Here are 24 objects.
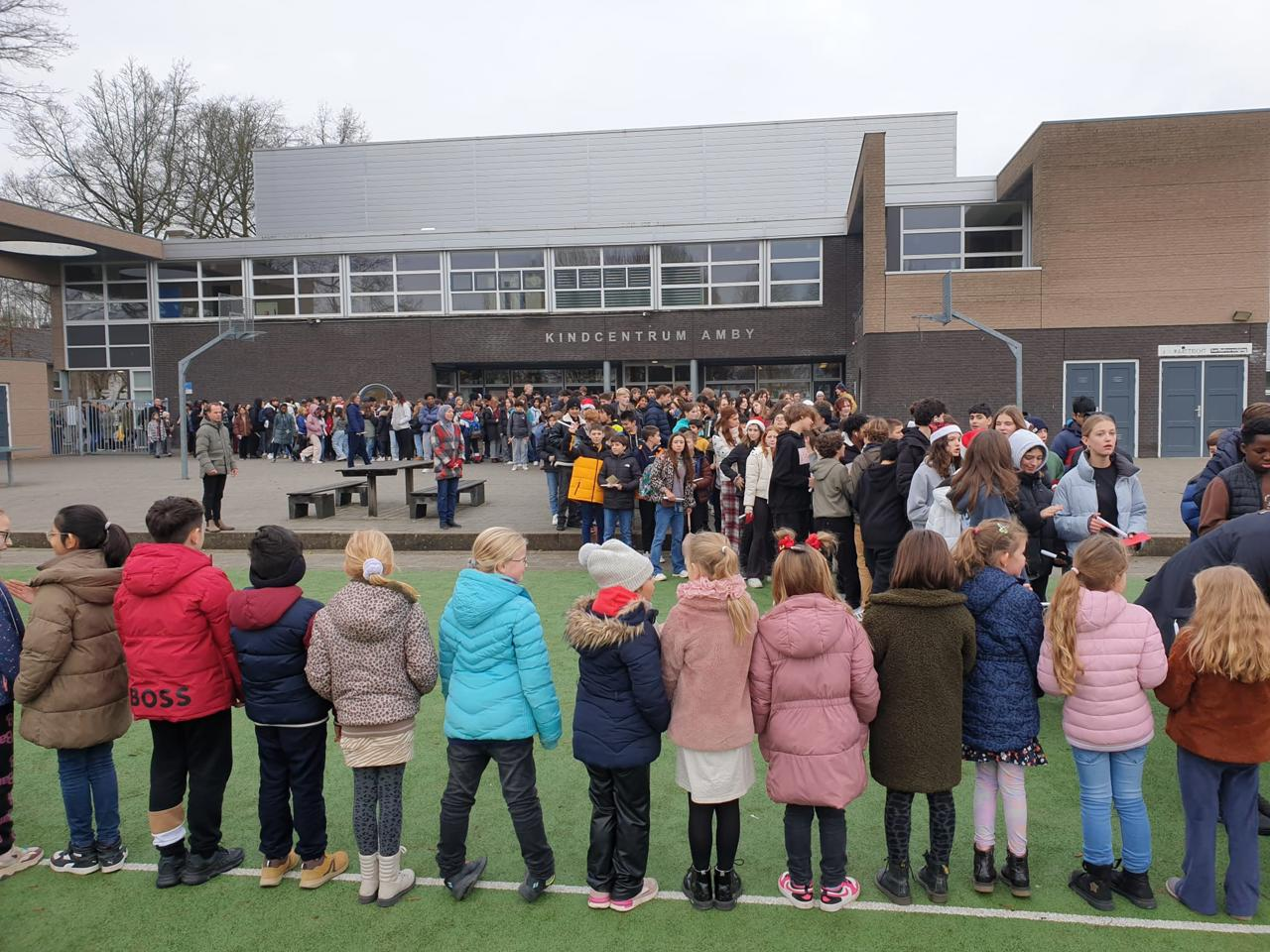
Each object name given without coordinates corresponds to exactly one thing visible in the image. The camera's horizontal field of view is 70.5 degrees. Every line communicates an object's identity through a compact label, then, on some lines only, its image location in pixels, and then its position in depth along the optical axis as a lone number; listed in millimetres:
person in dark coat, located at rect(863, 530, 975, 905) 3547
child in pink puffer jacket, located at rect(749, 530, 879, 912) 3496
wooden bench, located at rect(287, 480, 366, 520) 13484
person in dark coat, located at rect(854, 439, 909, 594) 7152
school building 22391
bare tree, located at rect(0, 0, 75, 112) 21516
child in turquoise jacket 3617
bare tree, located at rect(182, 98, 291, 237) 38250
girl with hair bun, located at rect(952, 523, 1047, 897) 3637
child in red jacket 3758
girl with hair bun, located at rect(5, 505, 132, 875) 3824
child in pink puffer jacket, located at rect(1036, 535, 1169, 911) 3521
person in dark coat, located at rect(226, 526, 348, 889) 3699
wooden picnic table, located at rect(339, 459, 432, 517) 13414
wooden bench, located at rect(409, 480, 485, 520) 13562
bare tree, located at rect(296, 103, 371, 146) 48219
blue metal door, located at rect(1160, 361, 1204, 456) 22938
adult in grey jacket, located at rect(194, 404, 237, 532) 12008
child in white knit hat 3453
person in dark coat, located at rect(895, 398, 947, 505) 6988
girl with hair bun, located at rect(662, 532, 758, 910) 3537
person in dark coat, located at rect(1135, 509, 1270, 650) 3887
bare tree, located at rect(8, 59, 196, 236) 36188
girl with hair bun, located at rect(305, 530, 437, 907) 3643
